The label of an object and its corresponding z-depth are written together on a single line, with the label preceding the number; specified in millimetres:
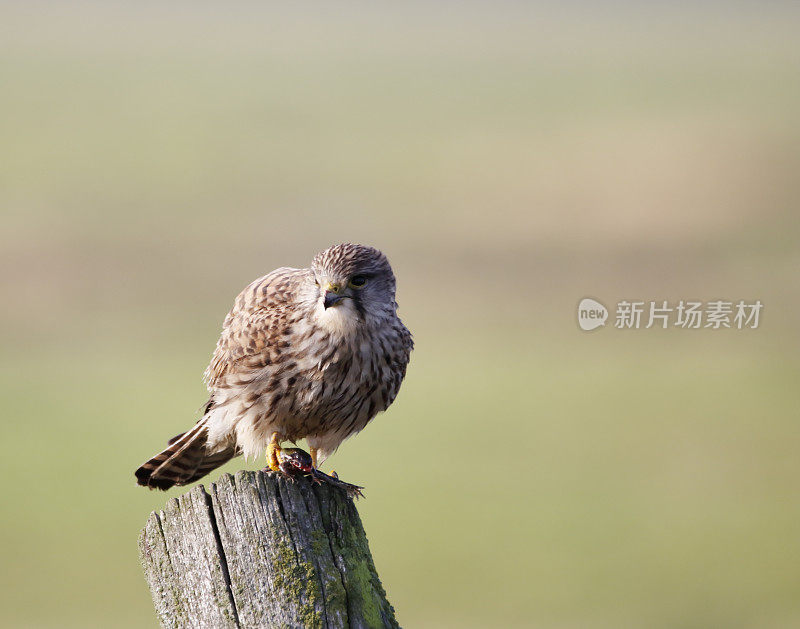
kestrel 7809
